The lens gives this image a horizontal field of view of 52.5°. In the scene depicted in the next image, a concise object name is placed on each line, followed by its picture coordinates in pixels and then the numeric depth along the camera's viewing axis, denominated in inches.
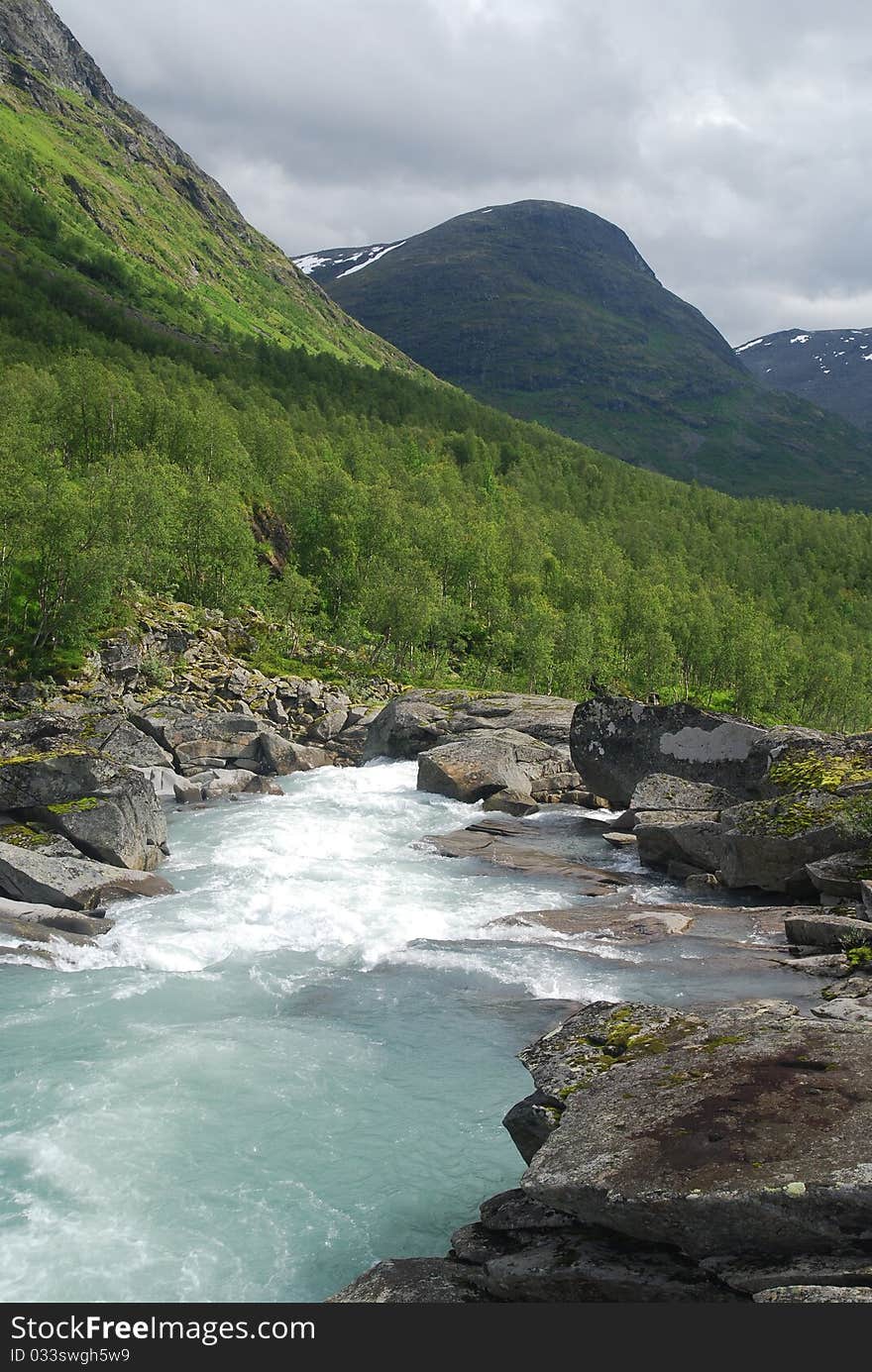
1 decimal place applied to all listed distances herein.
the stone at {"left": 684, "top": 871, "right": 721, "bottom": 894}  1227.9
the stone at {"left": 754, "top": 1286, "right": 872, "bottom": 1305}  299.7
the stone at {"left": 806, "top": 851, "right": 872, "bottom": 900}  1051.9
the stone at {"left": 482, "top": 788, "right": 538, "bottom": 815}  1749.5
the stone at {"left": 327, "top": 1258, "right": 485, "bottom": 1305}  391.9
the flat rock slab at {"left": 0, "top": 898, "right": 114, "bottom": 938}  967.0
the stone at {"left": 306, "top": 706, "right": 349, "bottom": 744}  2425.0
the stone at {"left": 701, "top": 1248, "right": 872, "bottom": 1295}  318.3
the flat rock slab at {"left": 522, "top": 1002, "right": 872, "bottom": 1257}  347.3
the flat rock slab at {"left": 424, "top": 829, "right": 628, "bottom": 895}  1269.7
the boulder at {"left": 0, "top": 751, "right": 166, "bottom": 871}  1211.2
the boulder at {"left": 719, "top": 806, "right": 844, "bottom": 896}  1135.6
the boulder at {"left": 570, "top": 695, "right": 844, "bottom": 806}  1525.6
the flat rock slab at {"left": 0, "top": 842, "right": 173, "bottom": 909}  1027.3
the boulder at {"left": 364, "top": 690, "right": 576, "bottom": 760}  2239.2
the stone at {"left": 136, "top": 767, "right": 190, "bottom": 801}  1775.3
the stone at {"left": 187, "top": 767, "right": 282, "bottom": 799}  1827.0
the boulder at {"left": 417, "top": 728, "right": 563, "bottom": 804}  1871.3
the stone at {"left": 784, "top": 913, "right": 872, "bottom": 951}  909.1
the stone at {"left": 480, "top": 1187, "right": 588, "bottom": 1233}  416.2
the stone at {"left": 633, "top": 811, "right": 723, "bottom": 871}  1274.6
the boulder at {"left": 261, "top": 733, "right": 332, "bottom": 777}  2098.9
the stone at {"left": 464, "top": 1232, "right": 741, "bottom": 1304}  351.3
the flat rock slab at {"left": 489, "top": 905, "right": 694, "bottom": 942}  1007.7
